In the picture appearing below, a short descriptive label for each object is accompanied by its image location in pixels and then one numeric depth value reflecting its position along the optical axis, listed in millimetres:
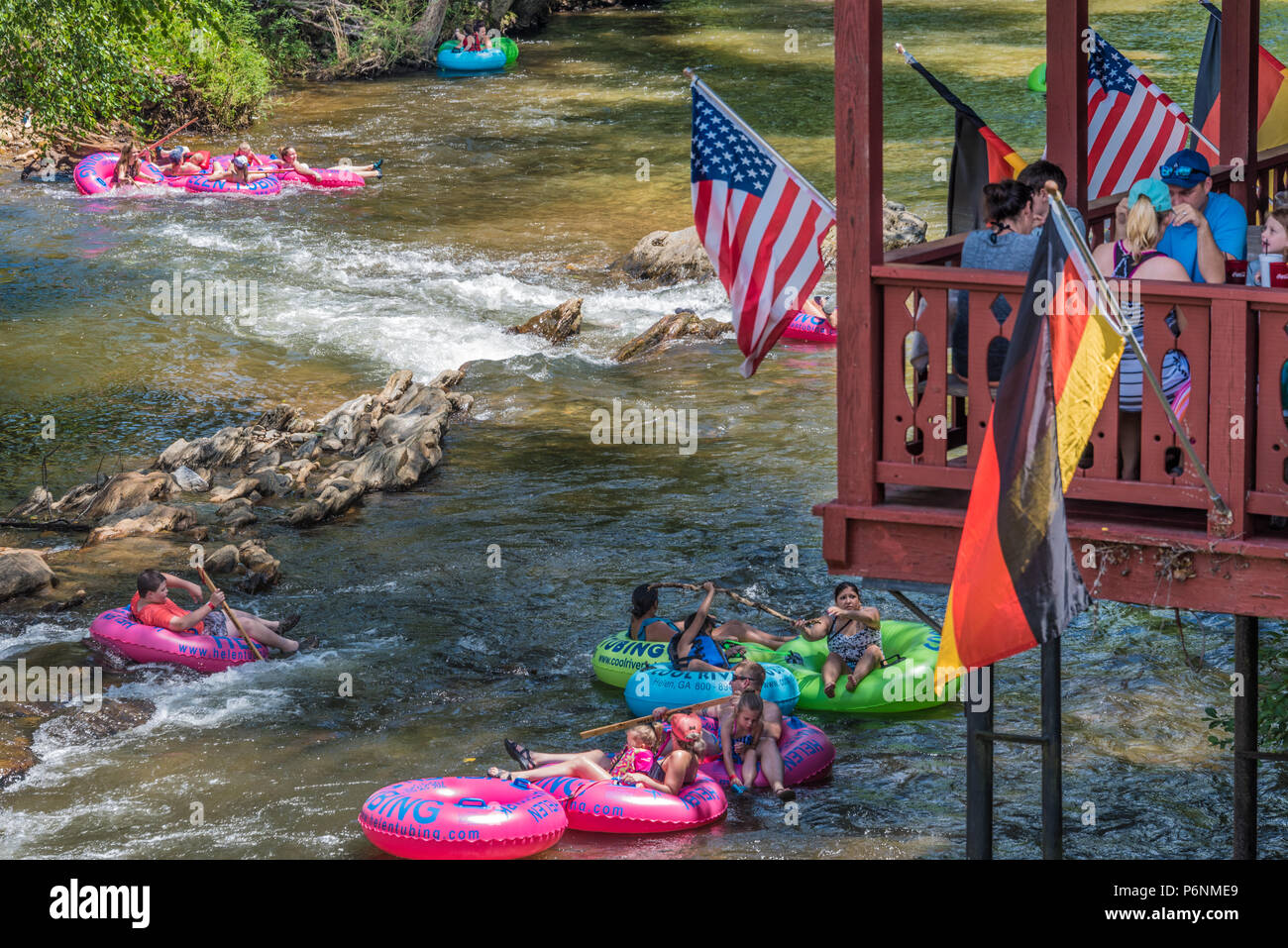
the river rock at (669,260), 27000
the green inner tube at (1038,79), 36281
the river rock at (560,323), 24328
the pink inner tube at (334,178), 32844
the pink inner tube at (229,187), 32625
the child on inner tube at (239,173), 32625
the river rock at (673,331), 23750
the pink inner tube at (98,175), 32688
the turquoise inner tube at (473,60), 45281
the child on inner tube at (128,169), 32938
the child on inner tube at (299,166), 32906
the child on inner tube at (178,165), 33062
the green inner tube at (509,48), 46031
